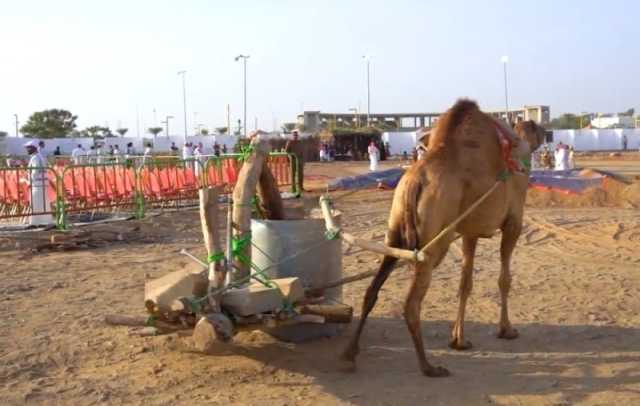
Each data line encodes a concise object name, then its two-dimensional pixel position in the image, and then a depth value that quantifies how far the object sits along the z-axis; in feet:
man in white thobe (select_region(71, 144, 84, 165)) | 86.67
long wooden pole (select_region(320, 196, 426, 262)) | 19.19
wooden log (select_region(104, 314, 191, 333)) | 22.17
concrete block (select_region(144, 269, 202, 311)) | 20.04
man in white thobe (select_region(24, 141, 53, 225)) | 51.37
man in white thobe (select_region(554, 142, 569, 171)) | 96.63
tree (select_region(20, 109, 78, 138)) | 286.87
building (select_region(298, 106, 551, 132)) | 246.68
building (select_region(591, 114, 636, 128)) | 314.76
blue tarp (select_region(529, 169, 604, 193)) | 63.21
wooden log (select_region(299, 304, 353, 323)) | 22.21
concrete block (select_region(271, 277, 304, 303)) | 20.68
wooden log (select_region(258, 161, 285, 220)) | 24.04
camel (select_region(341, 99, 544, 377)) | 19.98
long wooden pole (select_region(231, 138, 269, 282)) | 21.84
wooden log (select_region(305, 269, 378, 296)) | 22.06
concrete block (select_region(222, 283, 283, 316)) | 19.86
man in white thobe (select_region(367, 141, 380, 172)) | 123.49
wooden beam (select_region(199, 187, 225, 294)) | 20.65
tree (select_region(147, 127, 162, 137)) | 375.59
